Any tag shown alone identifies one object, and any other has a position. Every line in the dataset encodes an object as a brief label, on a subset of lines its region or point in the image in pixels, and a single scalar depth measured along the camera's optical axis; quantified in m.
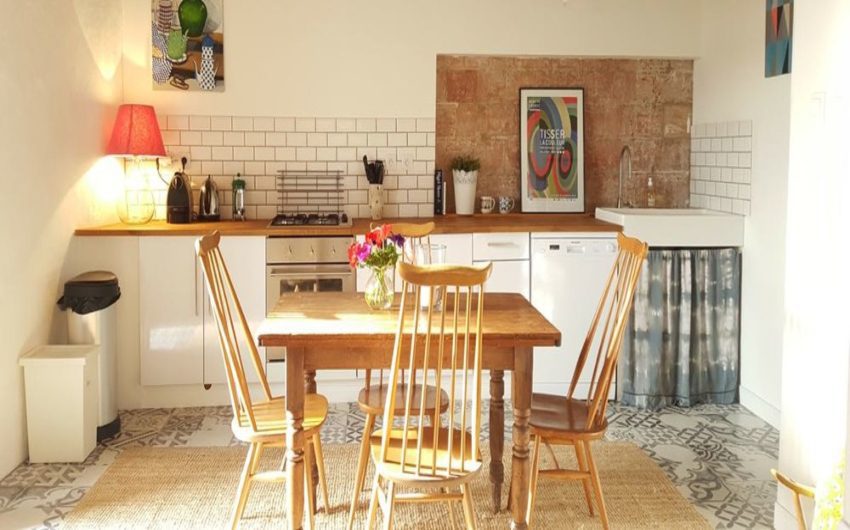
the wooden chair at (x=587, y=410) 3.27
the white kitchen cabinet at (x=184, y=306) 5.04
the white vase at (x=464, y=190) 5.74
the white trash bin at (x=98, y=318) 4.50
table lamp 5.18
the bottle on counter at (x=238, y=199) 5.56
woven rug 3.61
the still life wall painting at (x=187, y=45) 5.46
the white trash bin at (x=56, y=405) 4.21
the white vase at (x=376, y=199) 5.62
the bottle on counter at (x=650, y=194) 5.97
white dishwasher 5.19
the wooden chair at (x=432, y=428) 2.76
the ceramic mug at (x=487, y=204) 5.84
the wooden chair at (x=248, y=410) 3.21
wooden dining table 2.99
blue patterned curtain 5.12
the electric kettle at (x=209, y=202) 5.48
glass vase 3.41
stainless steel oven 5.07
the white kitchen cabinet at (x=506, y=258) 5.19
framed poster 5.86
